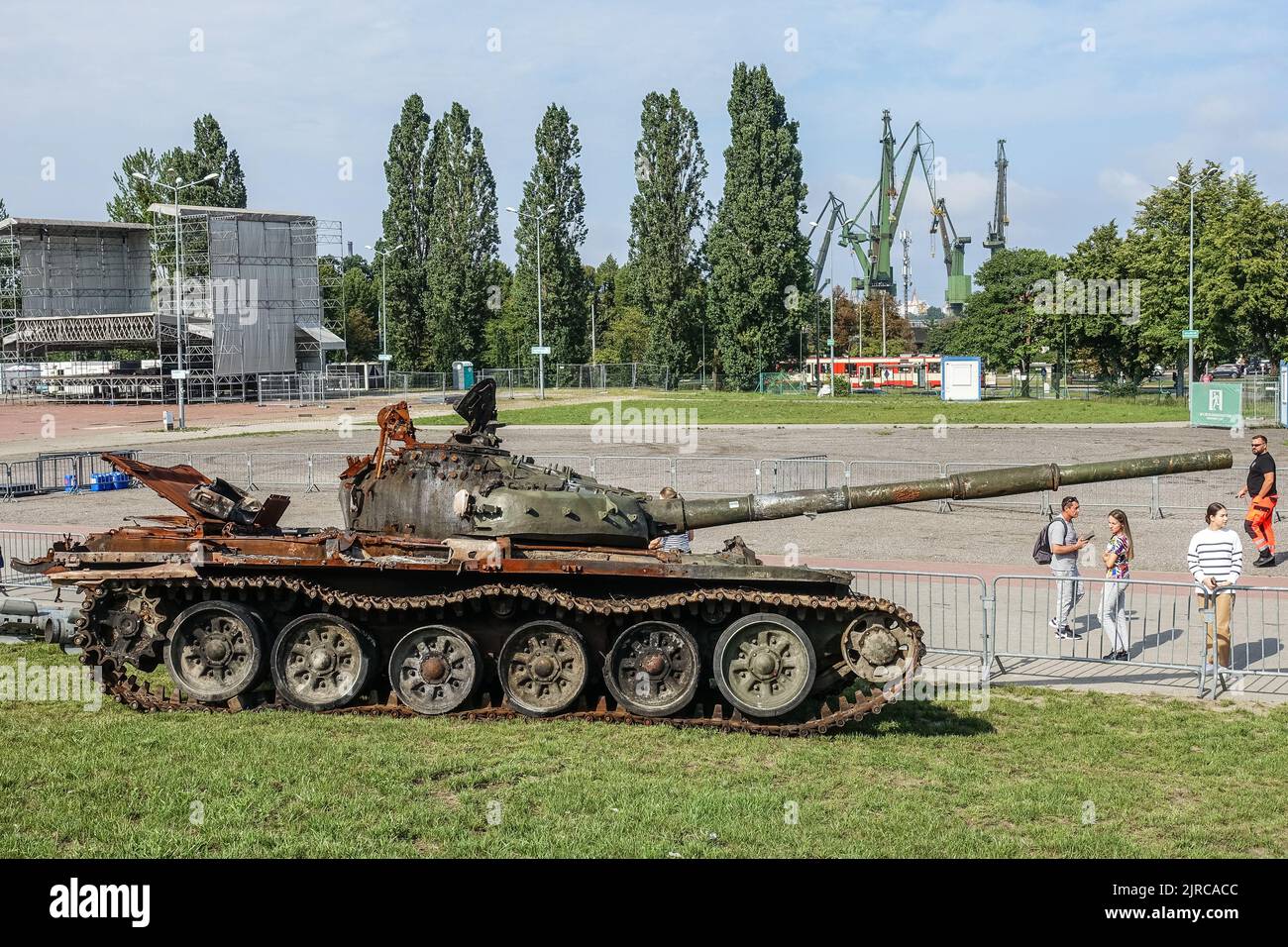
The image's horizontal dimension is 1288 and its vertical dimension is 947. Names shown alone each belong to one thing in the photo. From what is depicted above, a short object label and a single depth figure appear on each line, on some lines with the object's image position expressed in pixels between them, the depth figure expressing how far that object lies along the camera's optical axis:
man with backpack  14.34
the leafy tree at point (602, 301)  100.00
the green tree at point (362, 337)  98.06
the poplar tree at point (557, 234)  75.31
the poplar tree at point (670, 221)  74.12
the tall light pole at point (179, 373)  48.09
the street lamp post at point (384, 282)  72.54
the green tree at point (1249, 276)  51.47
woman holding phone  13.43
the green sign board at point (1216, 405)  43.06
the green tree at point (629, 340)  91.19
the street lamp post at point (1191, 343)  46.31
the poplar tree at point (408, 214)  79.56
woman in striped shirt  13.20
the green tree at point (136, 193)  85.50
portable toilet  74.19
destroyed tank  11.11
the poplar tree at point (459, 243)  77.44
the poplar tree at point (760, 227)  68.94
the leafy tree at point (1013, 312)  78.94
